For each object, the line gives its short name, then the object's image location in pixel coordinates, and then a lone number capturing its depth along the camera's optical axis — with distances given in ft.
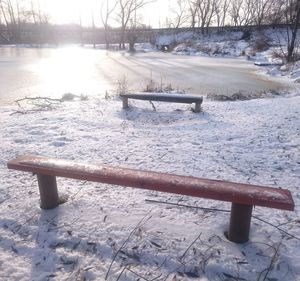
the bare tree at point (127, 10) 123.44
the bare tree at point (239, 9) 166.29
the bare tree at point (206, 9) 153.99
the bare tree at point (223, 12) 171.83
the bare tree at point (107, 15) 129.08
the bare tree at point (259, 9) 138.51
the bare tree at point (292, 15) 51.70
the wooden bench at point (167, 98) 19.19
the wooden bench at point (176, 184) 6.68
